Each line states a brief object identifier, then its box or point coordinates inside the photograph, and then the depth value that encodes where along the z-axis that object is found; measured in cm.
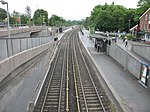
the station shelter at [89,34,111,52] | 3518
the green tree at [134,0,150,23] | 6184
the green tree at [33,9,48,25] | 13488
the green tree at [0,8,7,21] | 10942
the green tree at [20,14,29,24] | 10171
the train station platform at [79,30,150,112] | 1288
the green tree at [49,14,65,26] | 13930
